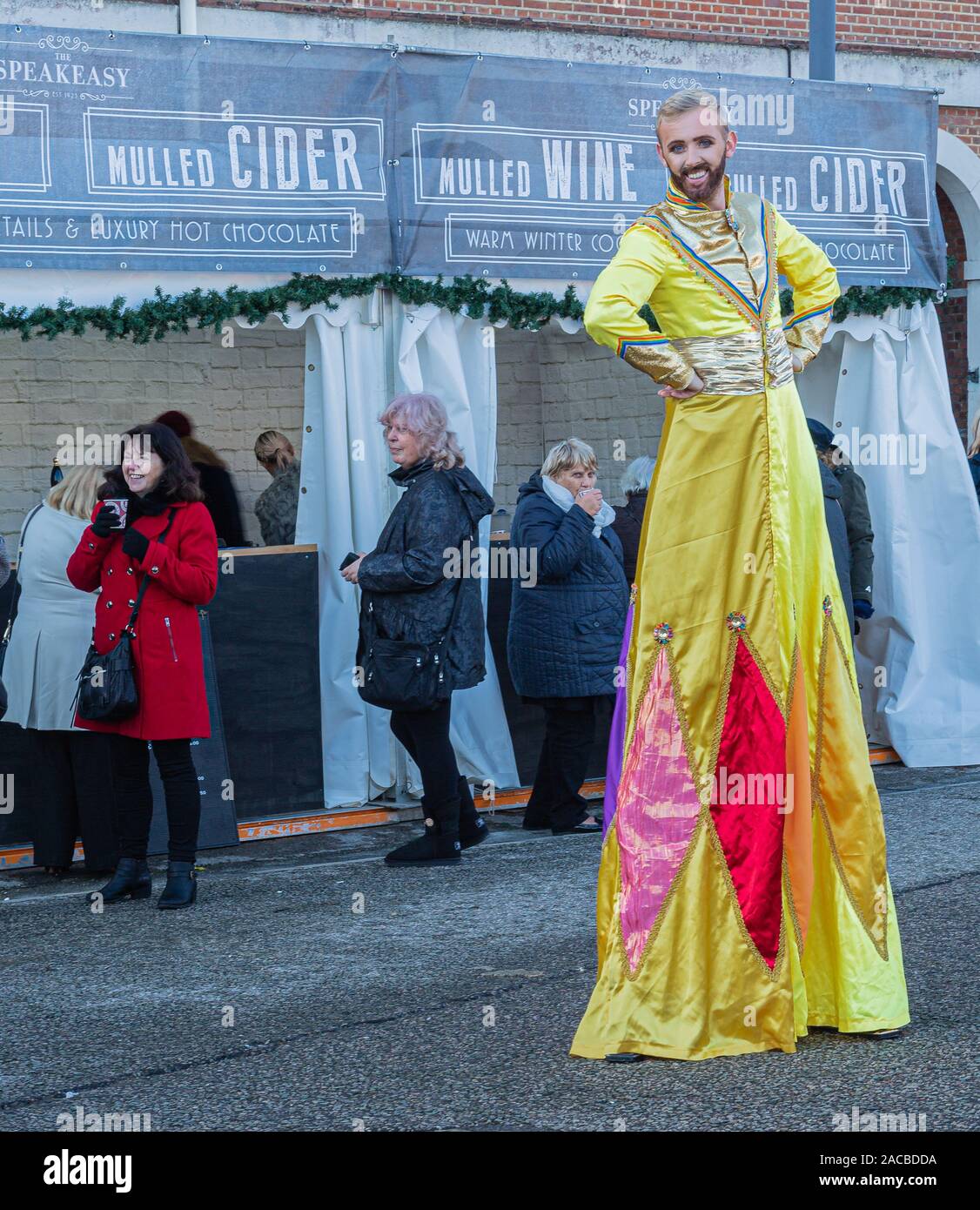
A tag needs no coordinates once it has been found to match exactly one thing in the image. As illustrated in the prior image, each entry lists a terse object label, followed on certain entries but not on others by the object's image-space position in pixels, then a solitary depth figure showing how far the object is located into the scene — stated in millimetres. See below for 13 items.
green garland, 7238
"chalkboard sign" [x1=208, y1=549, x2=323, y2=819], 7852
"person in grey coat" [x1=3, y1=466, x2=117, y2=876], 7062
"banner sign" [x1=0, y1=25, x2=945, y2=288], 7230
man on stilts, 4344
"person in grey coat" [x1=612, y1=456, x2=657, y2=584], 8570
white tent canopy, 8023
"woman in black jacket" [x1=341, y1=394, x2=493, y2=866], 7086
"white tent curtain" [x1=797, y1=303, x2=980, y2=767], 9422
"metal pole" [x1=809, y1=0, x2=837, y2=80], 9914
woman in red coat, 6453
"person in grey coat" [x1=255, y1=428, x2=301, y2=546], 9188
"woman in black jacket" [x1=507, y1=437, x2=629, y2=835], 7766
